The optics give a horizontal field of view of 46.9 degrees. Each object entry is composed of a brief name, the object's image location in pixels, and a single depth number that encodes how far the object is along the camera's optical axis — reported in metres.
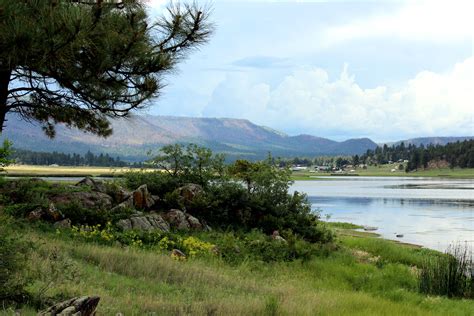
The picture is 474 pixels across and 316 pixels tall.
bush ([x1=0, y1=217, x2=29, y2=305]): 8.00
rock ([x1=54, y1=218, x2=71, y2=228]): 16.06
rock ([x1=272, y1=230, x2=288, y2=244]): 19.18
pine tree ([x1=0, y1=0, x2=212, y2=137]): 14.28
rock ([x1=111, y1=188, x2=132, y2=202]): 20.09
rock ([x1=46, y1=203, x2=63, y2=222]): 16.61
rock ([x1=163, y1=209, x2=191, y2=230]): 19.52
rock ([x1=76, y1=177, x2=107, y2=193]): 20.48
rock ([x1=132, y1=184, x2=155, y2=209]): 20.08
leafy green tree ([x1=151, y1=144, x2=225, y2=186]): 23.23
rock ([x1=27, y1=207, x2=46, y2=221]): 16.19
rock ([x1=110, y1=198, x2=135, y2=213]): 18.23
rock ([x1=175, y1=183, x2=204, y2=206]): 21.06
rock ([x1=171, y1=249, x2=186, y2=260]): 14.71
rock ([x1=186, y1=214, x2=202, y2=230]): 19.83
